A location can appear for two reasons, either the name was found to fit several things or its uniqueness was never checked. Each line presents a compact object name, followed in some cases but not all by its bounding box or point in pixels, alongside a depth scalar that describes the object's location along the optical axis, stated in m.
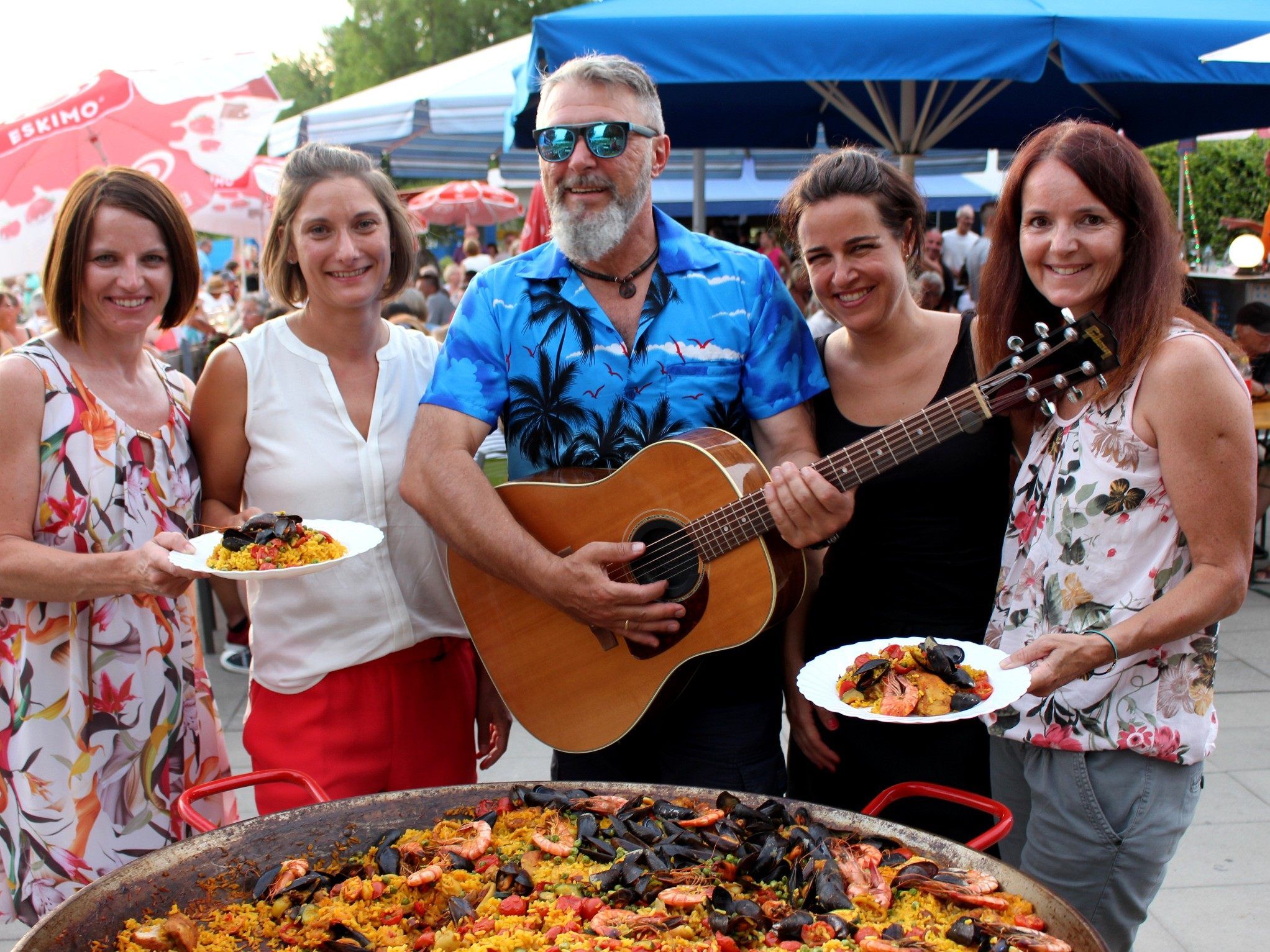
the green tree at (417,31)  36.12
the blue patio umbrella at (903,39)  4.62
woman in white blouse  2.64
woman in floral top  1.96
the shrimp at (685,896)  1.79
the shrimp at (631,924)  1.73
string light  10.48
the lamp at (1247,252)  8.23
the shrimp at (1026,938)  1.59
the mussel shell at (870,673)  2.02
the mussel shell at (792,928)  1.71
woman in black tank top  2.54
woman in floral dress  2.41
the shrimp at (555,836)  1.99
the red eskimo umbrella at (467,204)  15.58
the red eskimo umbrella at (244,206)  11.94
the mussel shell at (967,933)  1.65
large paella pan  1.72
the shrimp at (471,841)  1.98
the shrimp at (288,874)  1.89
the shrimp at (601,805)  2.09
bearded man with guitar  2.62
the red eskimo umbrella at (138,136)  6.00
